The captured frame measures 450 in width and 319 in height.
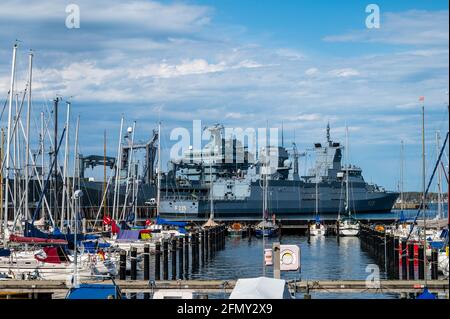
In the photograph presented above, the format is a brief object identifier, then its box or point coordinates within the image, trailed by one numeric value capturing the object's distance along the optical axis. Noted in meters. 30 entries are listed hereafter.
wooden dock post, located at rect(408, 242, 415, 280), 40.00
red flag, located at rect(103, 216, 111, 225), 61.23
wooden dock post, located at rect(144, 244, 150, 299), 37.50
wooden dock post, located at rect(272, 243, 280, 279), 20.25
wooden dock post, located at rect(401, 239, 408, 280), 41.59
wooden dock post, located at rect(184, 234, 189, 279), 49.19
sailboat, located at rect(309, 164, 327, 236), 82.89
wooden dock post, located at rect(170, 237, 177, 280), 43.97
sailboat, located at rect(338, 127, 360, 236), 82.31
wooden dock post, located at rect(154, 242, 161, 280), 42.16
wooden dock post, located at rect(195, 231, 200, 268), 54.39
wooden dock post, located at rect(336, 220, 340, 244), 75.62
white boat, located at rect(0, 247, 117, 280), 33.31
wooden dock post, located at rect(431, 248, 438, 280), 35.38
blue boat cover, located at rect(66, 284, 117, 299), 21.02
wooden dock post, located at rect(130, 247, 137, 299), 37.08
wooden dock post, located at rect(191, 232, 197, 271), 51.29
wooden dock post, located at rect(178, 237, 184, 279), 46.53
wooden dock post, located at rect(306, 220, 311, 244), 74.56
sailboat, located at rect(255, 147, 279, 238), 79.81
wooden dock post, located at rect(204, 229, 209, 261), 59.96
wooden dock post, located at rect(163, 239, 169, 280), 40.13
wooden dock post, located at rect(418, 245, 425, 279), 36.44
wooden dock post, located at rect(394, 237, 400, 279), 44.47
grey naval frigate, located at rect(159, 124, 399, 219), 118.50
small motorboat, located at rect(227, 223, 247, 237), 85.12
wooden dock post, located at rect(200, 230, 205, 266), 57.47
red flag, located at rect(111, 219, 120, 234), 58.30
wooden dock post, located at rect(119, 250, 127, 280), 34.06
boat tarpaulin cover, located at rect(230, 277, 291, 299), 16.03
